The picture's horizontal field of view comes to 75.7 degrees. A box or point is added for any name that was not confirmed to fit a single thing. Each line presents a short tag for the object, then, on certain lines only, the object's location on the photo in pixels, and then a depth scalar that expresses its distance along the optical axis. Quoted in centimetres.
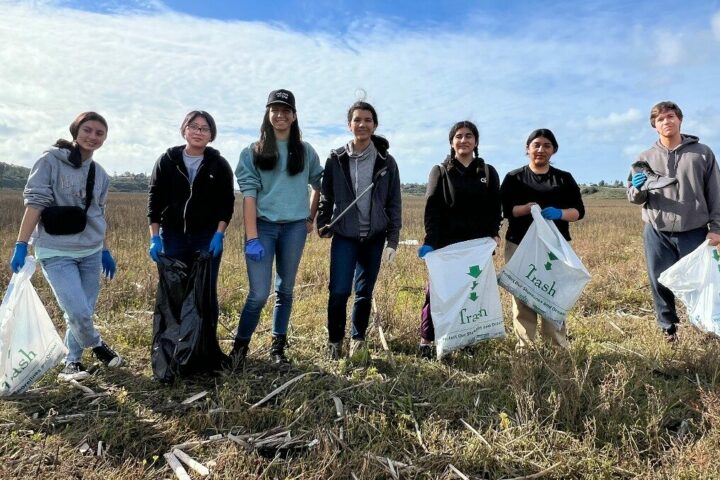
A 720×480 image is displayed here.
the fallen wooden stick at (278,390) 282
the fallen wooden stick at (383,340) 374
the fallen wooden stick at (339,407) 274
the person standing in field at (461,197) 347
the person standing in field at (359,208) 343
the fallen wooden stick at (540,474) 223
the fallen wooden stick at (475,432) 248
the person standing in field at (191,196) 331
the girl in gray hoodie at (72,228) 314
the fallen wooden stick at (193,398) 290
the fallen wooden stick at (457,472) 222
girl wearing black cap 325
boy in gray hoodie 370
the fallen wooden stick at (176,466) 219
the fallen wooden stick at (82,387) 306
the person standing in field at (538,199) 348
